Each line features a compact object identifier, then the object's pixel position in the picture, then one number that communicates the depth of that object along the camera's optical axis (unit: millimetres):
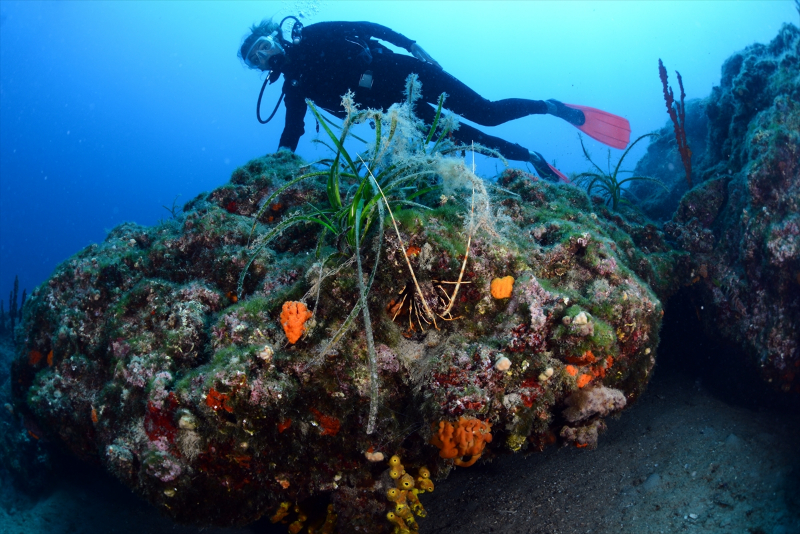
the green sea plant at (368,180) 2637
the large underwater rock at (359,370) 2441
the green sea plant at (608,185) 5075
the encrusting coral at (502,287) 2662
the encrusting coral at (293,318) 2549
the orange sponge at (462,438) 2275
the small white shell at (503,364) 2373
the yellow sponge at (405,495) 2646
